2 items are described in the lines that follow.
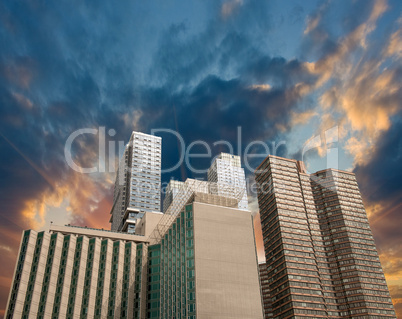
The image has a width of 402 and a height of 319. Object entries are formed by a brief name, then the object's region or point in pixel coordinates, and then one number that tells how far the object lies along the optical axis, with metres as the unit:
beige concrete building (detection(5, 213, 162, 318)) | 128.38
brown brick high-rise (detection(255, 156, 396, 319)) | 190.38
